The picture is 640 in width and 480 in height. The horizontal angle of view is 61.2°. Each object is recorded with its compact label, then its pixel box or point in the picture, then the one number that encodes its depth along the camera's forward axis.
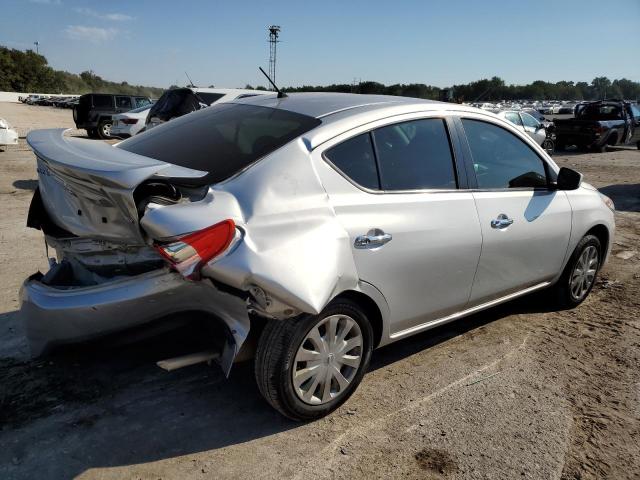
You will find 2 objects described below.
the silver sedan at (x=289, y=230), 2.50
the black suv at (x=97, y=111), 20.27
